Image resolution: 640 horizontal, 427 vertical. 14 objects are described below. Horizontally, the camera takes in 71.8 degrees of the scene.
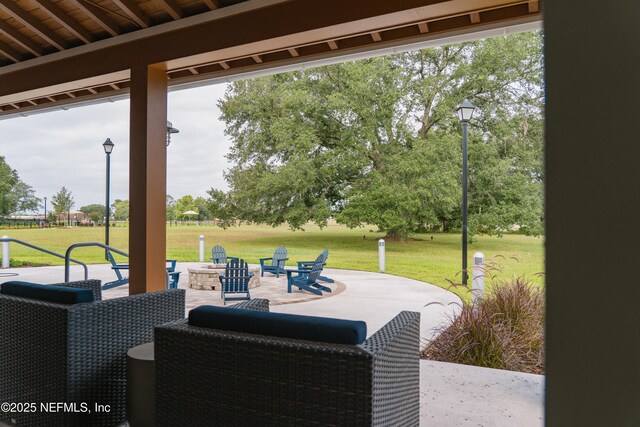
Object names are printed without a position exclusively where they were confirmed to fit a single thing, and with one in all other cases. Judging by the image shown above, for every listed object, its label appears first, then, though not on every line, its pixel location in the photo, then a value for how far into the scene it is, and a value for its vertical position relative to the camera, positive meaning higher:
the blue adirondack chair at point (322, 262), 8.91 -1.05
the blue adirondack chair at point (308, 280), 8.46 -1.24
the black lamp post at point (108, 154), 9.88 +1.42
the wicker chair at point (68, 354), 2.16 -0.71
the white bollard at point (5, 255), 10.80 -0.95
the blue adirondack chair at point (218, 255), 10.48 -0.92
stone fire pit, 8.66 -1.22
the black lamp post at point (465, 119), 6.65 +1.47
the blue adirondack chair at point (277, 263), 10.45 -1.13
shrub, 3.75 -1.03
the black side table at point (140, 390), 2.09 -0.83
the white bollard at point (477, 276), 4.42 -0.68
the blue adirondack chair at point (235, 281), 7.14 -1.05
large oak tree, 14.05 +2.57
